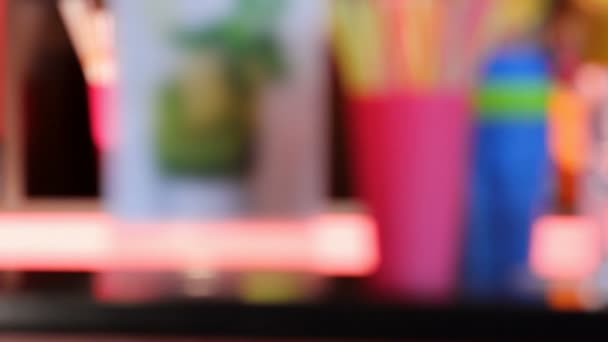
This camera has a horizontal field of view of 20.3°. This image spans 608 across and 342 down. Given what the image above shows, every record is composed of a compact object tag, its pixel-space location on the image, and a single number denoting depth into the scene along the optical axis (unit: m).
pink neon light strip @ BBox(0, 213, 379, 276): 1.28
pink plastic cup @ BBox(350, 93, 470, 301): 1.17
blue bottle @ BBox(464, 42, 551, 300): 1.20
